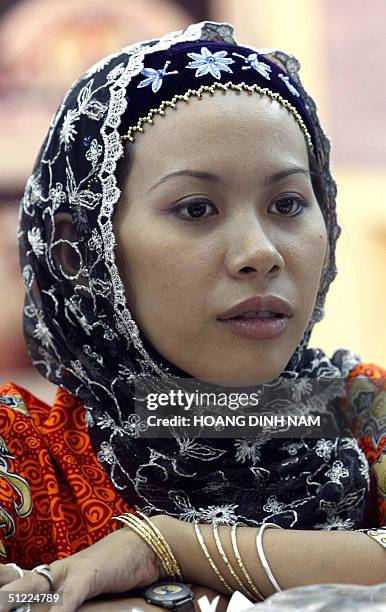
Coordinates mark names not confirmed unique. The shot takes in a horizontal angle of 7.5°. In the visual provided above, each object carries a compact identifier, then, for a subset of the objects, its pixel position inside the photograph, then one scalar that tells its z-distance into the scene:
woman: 1.66
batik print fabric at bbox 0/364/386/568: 1.67
